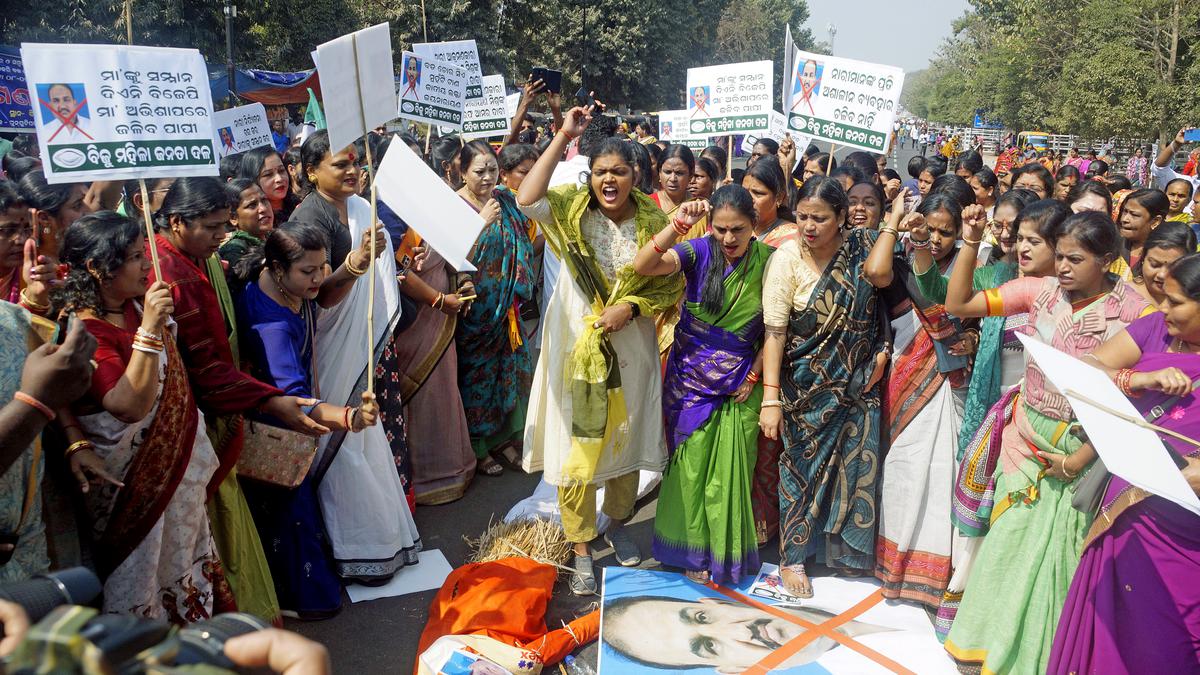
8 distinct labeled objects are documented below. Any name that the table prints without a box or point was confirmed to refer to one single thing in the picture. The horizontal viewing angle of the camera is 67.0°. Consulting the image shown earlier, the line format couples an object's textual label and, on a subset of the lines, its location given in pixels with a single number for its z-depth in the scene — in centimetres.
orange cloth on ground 327
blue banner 784
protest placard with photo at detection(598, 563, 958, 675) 327
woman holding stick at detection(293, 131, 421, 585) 371
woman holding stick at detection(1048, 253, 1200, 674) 248
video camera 108
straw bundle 388
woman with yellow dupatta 363
